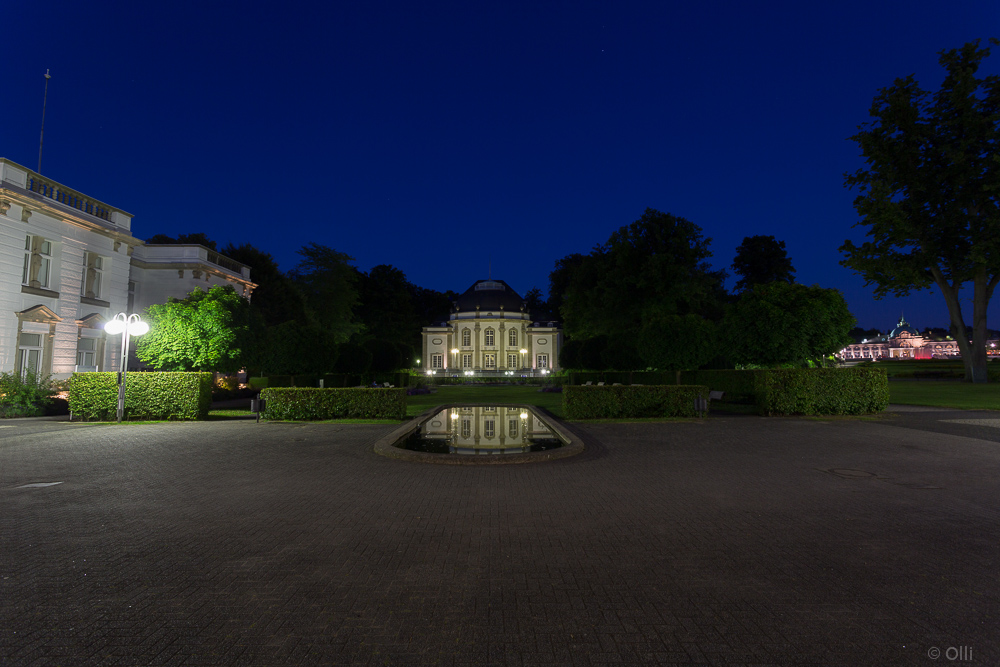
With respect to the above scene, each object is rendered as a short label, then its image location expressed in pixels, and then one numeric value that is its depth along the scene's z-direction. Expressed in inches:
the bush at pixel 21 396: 704.4
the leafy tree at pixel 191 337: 840.3
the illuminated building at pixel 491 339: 3196.4
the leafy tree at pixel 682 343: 1094.4
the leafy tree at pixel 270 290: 1753.2
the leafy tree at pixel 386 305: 2878.9
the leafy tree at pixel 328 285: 2028.8
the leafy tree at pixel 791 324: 844.0
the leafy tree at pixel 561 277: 3034.0
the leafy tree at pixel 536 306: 3978.6
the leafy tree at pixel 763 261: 2491.4
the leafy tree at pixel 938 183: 1395.2
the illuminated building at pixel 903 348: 6284.5
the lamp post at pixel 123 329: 653.9
